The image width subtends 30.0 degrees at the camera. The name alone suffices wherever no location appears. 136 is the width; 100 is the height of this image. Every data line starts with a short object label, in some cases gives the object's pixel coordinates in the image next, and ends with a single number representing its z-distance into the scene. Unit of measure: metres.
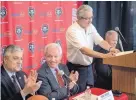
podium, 2.19
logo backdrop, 2.92
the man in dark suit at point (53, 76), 2.07
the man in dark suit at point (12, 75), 1.90
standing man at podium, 2.64
